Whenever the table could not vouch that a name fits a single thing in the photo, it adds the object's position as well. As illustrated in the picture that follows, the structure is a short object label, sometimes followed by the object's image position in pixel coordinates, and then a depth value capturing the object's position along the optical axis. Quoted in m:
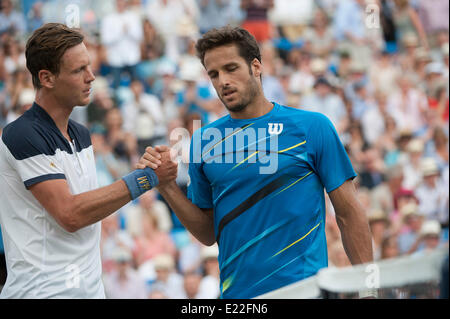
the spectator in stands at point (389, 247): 15.03
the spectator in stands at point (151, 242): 15.22
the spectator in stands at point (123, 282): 14.47
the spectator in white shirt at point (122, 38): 19.81
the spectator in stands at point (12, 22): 19.97
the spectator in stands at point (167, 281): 14.20
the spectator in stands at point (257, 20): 21.33
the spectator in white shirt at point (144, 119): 17.41
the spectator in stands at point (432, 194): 16.23
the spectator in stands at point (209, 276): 13.98
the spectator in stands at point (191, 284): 14.16
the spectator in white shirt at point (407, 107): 18.53
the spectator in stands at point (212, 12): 21.61
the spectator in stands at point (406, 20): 21.25
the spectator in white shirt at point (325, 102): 18.77
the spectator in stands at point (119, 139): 16.84
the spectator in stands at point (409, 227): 15.26
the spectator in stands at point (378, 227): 15.34
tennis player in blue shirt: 6.53
